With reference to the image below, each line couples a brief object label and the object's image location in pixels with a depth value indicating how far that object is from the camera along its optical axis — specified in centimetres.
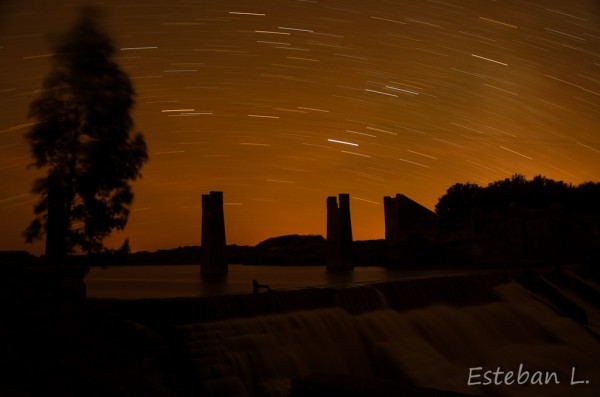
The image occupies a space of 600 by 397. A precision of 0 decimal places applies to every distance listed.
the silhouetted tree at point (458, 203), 6688
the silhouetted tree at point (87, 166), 1460
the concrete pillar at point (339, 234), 4975
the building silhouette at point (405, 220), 6234
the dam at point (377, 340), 1109
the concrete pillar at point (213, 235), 4141
